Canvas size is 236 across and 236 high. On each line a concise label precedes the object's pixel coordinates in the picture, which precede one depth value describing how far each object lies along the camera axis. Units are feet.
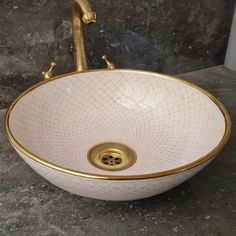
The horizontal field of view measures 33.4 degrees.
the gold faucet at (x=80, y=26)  2.53
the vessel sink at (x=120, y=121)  2.35
